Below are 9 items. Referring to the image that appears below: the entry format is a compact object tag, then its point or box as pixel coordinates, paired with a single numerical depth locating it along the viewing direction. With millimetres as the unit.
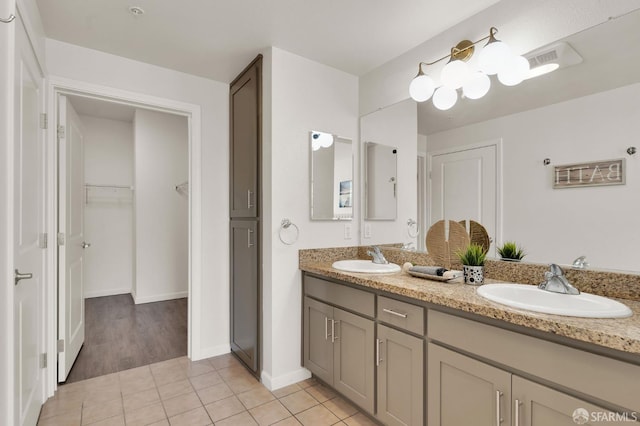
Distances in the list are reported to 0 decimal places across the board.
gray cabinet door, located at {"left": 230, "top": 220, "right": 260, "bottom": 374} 2447
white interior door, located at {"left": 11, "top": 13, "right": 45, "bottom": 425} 1452
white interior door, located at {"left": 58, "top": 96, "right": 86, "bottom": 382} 2316
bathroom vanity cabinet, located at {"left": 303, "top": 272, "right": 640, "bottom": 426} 1005
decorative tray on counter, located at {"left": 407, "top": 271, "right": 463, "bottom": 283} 1724
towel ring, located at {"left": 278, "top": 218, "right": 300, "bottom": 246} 2301
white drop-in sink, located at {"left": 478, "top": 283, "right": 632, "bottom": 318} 1105
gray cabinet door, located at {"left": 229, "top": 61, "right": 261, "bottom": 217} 2434
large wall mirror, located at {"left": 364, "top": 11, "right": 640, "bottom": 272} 1377
